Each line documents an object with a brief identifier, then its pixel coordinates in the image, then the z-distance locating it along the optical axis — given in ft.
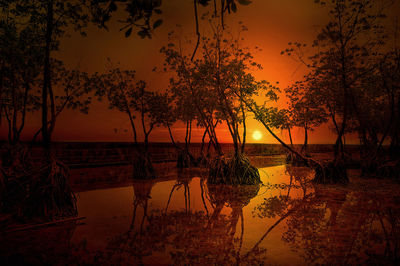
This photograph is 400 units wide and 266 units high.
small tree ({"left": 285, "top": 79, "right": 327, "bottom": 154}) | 56.95
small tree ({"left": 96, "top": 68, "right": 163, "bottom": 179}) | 47.03
